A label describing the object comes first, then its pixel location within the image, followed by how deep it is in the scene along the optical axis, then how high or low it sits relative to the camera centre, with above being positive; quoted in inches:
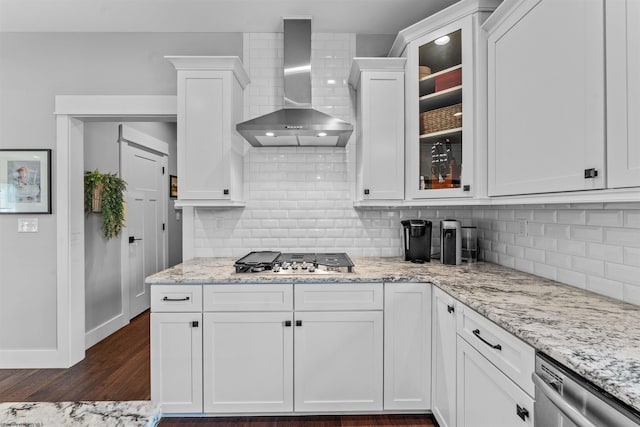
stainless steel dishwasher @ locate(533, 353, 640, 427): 31.3 -19.3
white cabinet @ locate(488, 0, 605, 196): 47.8 +19.2
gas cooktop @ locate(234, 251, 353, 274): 85.0 -13.4
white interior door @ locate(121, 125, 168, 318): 151.3 -1.9
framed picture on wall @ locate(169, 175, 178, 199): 192.2 +14.9
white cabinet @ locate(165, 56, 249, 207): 95.1 +23.4
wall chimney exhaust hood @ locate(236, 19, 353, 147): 90.0 +26.0
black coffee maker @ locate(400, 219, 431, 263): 96.8 -7.6
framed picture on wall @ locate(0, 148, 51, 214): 110.1 +10.8
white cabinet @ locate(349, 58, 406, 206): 95.5 +23.7
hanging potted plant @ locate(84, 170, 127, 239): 124.1 +5.2
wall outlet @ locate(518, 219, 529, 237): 81.8 -3.6
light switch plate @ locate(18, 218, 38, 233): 110.7 -4.1
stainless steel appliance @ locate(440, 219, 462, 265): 93.9 -8.2
